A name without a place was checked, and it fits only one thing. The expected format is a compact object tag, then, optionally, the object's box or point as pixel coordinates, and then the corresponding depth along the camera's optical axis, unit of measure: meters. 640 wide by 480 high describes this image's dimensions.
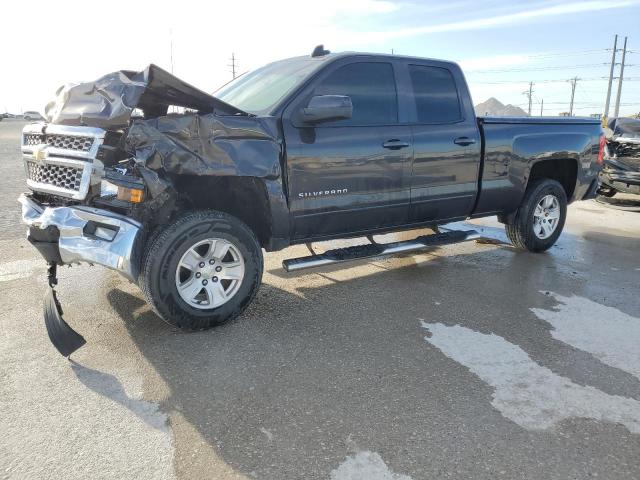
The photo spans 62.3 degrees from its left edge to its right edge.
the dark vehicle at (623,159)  9.40
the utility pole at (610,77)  57.38
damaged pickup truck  3.47
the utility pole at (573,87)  80.31
